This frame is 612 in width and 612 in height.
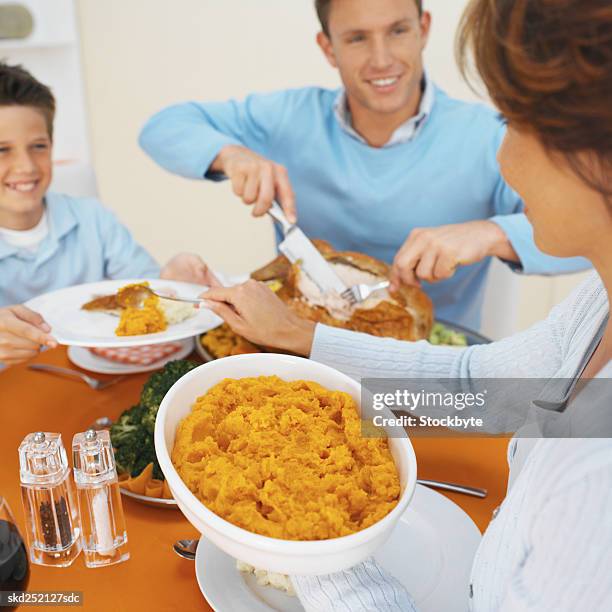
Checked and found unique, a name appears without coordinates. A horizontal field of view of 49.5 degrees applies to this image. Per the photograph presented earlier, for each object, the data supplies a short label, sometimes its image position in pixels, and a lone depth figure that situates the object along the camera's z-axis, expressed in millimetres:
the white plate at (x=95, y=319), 1238
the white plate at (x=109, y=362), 1363
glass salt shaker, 836
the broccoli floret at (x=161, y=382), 1084
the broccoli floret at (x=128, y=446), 1021
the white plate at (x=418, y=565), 771
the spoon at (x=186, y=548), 861
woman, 556
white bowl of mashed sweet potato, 649
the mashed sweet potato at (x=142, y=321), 1305
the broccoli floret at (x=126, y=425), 1061
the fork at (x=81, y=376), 1311
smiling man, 1758
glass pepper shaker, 816
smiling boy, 1828
